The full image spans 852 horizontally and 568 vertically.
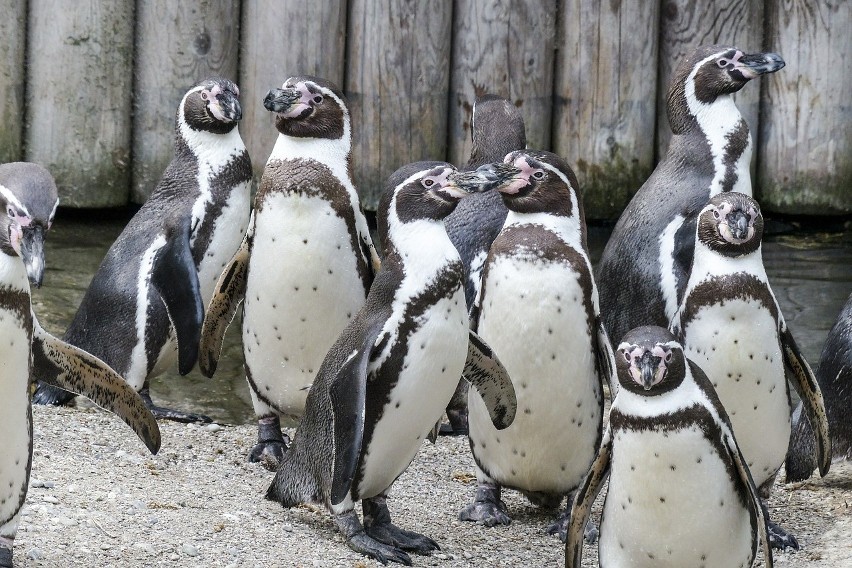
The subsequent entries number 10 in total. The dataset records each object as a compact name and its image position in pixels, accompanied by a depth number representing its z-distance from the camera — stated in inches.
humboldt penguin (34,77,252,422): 450.9
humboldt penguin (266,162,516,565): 335.6
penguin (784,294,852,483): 422.6
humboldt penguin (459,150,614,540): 366.3
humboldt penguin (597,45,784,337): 436.5
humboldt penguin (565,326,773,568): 313.4
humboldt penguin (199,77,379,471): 402.9
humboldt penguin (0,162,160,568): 282.4
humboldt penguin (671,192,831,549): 364.8
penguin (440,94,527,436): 446.6
